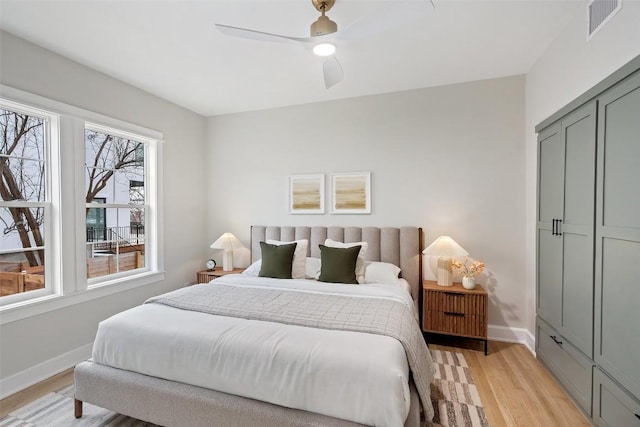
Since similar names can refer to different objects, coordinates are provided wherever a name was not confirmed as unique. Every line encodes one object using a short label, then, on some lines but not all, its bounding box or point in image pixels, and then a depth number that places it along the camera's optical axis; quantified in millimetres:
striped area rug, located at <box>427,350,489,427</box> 1934
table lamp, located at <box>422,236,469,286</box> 2961
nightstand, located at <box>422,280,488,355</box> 2838
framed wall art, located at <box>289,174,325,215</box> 3787
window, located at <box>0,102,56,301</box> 2355
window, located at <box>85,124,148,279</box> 2988
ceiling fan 1577
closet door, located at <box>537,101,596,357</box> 1945
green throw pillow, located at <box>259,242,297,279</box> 3084
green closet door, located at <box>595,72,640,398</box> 1552
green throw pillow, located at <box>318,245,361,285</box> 2865
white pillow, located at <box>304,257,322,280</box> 3170
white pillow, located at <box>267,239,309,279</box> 3164
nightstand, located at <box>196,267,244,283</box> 3840
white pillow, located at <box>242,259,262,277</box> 3279
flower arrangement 2960
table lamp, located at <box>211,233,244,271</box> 3900
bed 1436
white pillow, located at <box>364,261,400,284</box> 2965
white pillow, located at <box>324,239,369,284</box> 2982
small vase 2939
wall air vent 1766
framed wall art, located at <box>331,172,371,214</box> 3582
